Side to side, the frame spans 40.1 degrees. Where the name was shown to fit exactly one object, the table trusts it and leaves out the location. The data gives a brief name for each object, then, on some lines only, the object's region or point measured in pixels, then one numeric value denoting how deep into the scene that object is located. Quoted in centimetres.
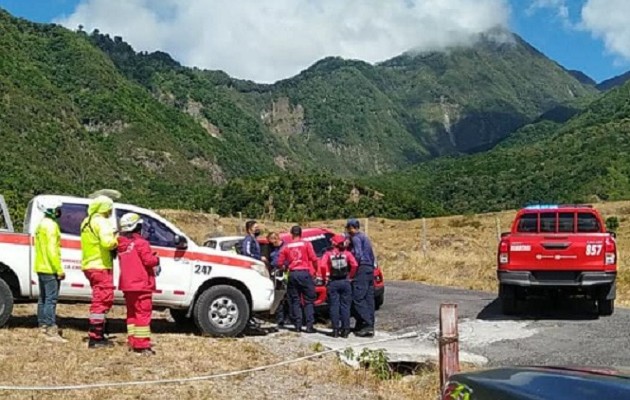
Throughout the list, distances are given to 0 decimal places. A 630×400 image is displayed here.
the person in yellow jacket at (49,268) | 1023
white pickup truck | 1096
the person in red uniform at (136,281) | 964
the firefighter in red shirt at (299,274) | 1229
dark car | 324
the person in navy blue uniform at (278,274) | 1290
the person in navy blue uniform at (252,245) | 1333
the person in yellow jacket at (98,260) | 975
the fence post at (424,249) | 2877
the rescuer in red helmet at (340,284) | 1188
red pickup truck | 1321
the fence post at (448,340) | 761
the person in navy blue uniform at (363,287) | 1199
